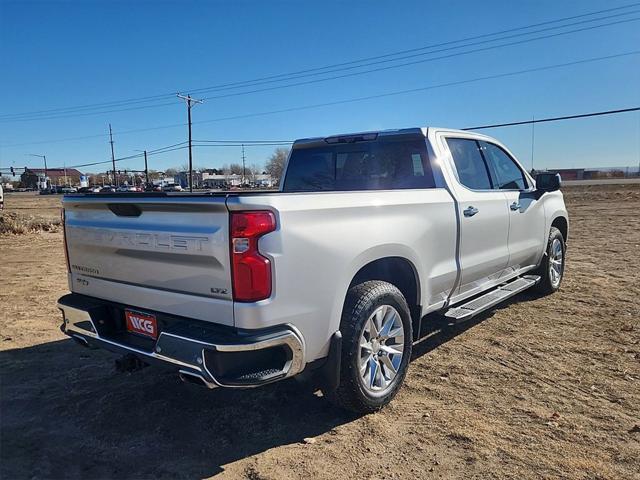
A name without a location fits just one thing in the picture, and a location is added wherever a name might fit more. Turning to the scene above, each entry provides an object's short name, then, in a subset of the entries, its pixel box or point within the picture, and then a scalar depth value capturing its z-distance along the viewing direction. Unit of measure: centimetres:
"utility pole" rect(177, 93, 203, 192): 4509
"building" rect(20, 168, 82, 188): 11244
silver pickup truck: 257
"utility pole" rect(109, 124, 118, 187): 7750
